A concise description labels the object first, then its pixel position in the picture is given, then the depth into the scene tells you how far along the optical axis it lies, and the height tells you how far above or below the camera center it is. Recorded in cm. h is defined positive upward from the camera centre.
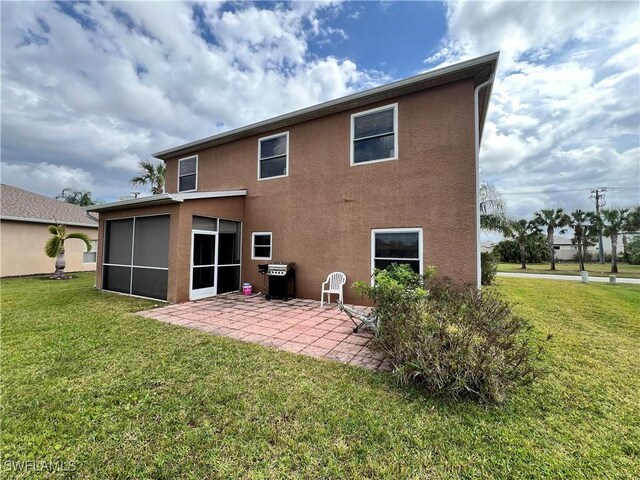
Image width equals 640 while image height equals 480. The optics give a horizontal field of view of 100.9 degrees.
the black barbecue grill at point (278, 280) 816 -90
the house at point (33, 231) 1284 +97
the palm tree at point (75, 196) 3203 +662
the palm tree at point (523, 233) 2703 +207
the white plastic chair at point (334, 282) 769 -91
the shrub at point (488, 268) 1097 -65
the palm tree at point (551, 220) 2595 +324
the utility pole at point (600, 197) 2929 +631
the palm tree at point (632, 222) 2208 +266
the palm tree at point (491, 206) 1399 +246
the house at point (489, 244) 3222 +110
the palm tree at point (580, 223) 2528 +288
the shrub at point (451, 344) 294 -114
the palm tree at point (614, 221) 2270 +276
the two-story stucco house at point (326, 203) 657 +147
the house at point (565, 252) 3740 +11
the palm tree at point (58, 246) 1170 +18
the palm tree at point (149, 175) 1825 +523
